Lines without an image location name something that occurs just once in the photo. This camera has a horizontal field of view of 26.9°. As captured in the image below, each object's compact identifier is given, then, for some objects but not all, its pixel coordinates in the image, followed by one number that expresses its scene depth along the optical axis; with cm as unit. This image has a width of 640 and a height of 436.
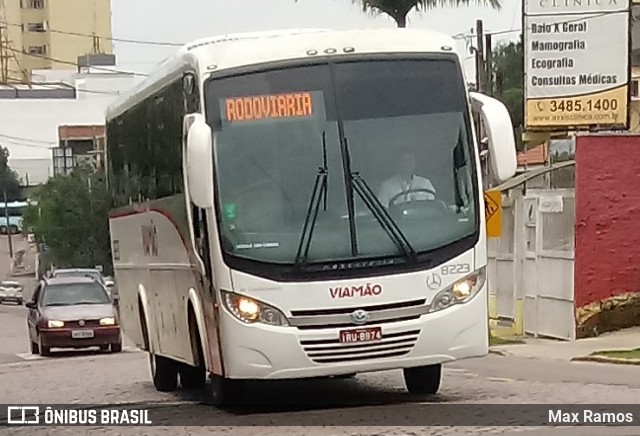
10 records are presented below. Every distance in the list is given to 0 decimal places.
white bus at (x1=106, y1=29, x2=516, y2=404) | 1159
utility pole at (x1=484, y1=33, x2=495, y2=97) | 3703
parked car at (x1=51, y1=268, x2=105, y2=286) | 3341
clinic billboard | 2681
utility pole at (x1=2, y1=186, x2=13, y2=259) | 10065
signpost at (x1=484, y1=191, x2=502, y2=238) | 2380
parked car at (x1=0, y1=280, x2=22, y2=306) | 7138
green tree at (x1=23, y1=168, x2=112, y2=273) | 7531
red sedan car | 2822
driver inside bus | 1184
